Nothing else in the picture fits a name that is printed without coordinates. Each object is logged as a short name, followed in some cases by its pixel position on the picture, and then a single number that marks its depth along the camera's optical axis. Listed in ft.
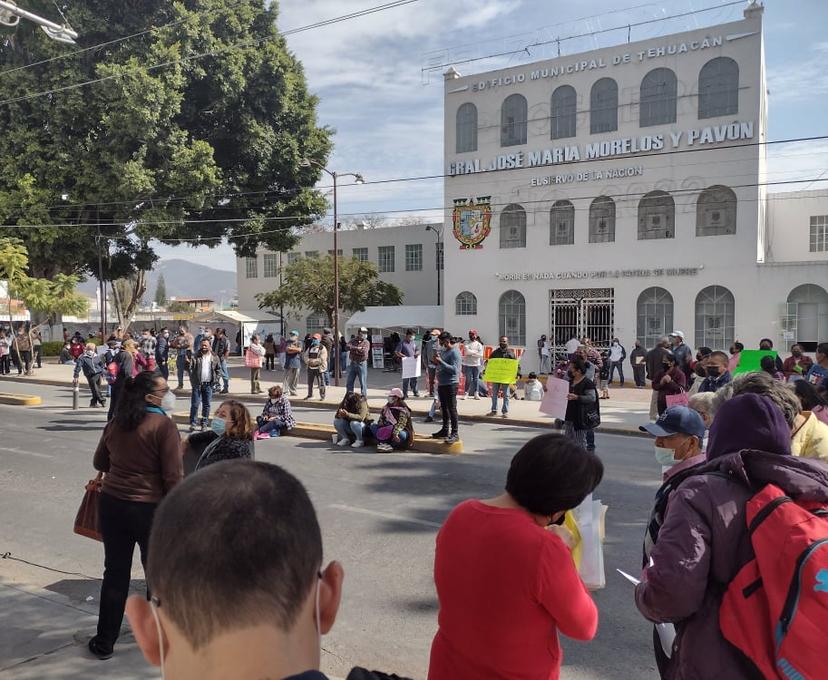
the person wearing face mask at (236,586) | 3.89
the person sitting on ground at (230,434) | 15.84
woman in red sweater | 7.19
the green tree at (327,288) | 108.47
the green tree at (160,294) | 446.24
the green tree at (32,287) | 80.30
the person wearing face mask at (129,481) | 14.14
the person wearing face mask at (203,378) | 42.68
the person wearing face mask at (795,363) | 39.78
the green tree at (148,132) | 86.53
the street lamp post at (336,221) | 76.19
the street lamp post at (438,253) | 126.52
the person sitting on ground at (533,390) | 58.39
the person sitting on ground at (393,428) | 36.50
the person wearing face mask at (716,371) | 30.14
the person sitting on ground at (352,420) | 37.73
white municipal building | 73.77
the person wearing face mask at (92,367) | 52.80
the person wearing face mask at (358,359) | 51.29
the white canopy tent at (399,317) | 97.60
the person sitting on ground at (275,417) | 41.19
